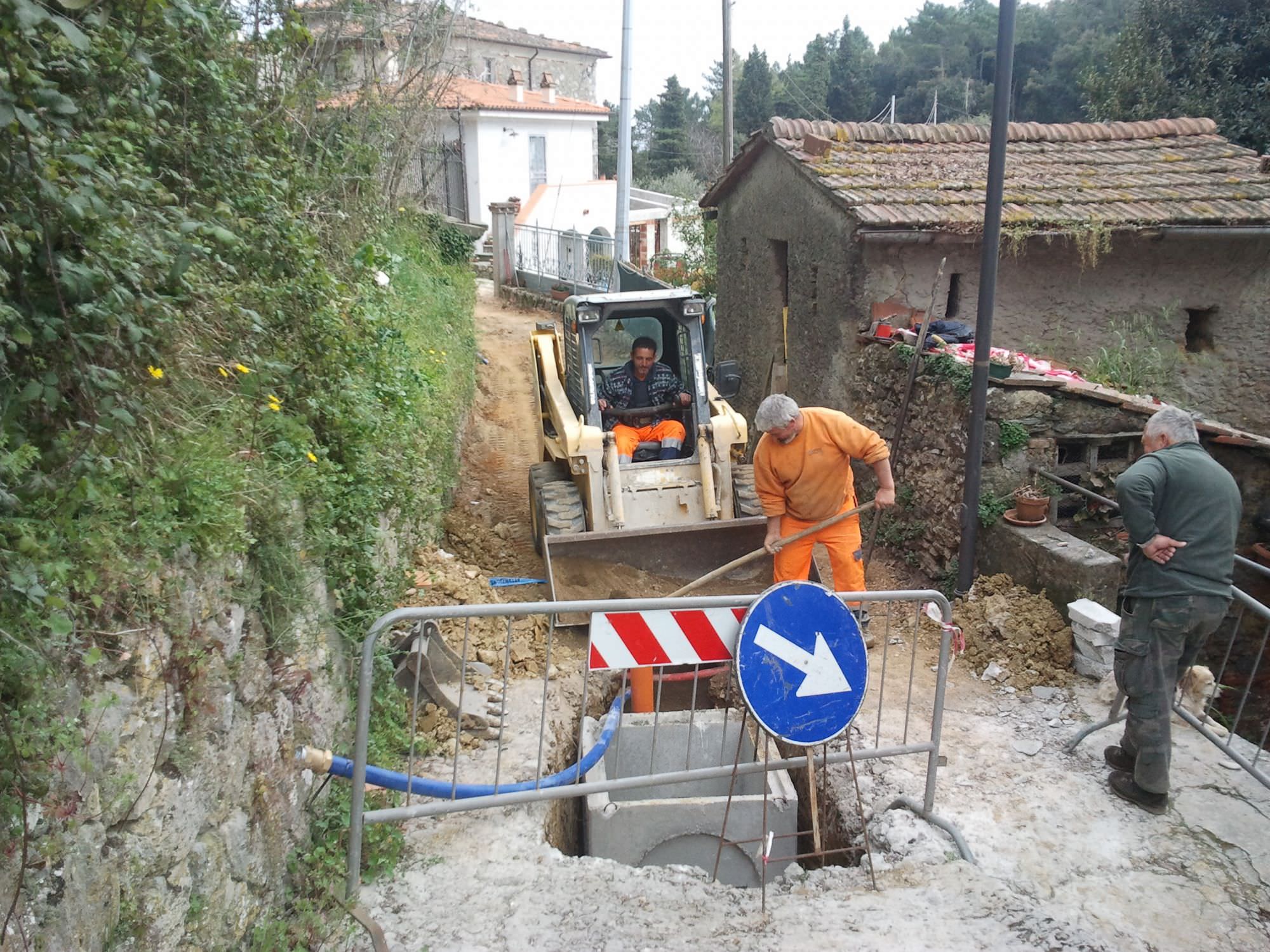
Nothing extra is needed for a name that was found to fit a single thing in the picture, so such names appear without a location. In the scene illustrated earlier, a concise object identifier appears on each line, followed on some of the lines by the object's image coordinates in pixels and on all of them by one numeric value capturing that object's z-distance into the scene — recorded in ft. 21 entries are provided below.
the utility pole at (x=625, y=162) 50.03
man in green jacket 14.79
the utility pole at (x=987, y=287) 20.13
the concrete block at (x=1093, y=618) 19.17
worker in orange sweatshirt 19.95
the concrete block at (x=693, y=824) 15.71
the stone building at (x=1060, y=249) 28.81
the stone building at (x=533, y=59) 132.05
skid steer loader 22.49
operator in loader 25.46
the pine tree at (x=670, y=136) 163.12
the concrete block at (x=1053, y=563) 20.51
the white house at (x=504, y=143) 99.66
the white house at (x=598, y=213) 96.02
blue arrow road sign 12.34
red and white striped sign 12.84
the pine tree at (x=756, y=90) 156.25
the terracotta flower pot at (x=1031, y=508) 22.75
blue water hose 12.57
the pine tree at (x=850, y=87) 148.46
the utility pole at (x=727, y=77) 62.85
